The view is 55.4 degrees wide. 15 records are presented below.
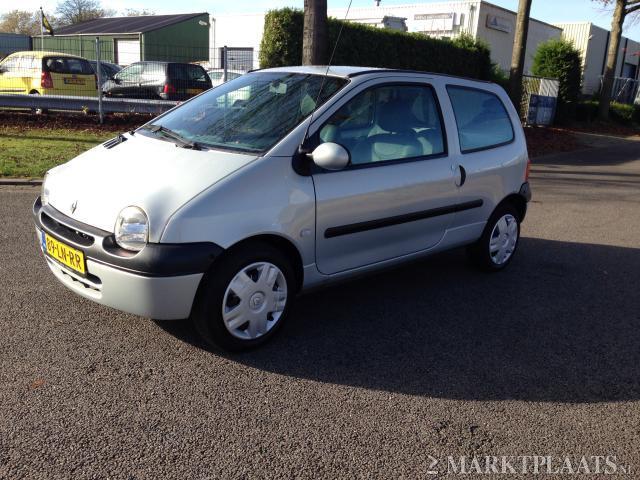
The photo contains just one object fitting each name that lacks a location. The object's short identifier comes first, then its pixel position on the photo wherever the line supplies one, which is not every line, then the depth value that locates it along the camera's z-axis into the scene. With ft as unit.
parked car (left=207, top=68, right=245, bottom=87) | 60.13
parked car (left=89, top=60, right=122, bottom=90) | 58.95
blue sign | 69.55
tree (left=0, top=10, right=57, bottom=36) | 242.37
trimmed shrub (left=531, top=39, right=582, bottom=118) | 77.41
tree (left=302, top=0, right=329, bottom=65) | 31.63
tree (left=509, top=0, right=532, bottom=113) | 55.06
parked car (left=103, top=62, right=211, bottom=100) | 48.80
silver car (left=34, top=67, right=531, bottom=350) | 10.70
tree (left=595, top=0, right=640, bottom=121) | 80.43
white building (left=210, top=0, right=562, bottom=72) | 97.76
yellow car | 49.03
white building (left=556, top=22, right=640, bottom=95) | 132.46
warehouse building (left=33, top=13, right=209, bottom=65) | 117.91
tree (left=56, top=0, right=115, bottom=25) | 216.54
